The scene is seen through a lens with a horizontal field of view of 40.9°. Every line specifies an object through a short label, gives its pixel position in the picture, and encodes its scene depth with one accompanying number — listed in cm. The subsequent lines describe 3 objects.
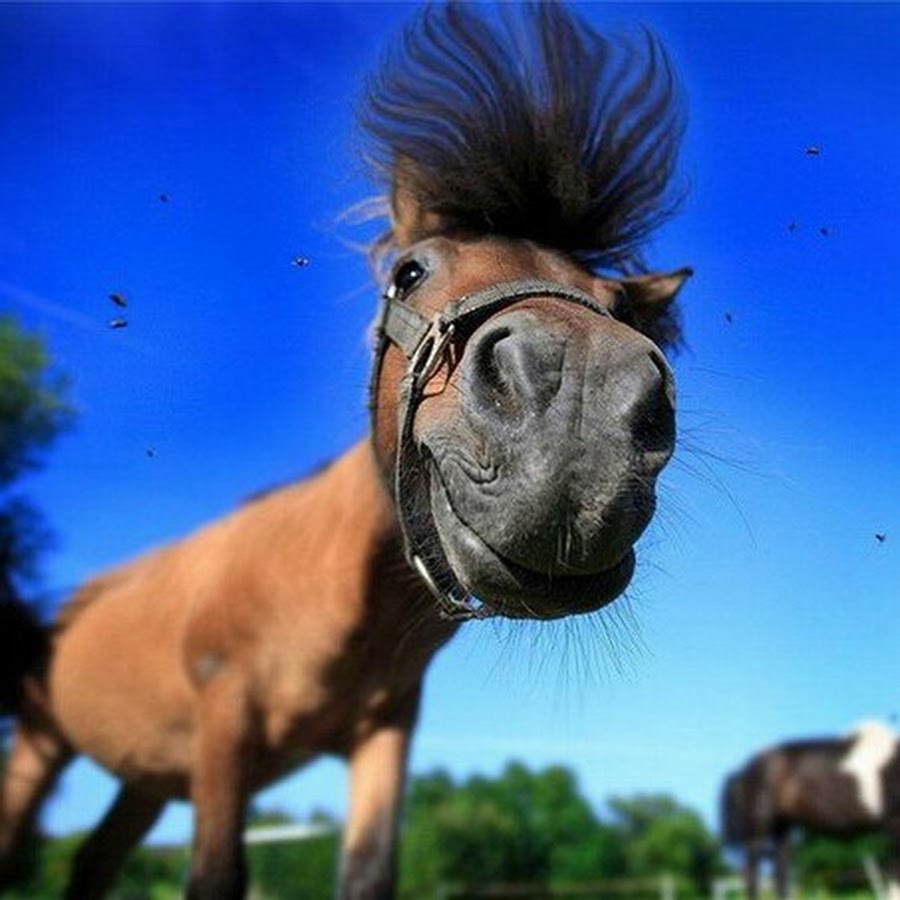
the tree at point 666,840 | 2270
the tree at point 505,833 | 1859
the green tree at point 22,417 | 389
